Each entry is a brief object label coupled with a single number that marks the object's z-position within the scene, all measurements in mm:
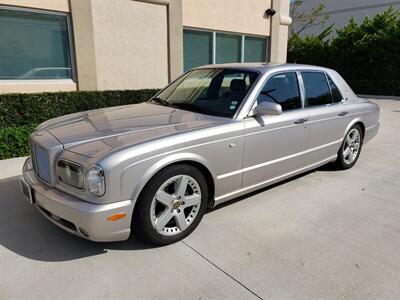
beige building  6988
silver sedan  2629
